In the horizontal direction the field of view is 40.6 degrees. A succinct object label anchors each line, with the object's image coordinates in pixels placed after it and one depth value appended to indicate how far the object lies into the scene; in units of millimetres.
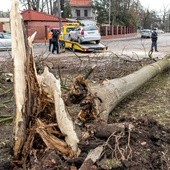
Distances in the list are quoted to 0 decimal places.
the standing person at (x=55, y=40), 13245
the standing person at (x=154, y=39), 13859
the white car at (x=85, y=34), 14302
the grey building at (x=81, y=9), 53987
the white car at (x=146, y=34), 33355
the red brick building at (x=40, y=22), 26390
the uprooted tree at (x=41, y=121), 2487
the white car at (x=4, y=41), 14672
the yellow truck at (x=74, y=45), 13567
